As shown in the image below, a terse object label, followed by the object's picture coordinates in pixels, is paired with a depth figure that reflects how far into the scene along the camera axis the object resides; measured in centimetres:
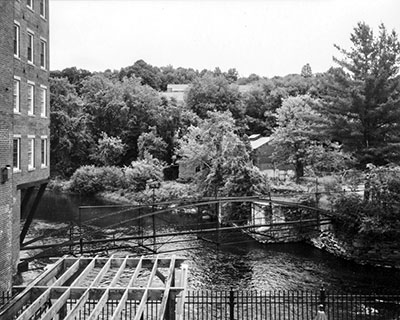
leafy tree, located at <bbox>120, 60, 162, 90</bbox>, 9231
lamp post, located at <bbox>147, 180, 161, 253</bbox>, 4364
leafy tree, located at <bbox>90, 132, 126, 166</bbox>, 5581
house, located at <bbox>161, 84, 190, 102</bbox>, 8054
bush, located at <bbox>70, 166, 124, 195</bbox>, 5055
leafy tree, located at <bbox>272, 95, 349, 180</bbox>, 3766
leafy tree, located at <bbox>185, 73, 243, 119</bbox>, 6000
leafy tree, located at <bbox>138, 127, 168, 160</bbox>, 5394
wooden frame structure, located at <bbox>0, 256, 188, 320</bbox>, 932
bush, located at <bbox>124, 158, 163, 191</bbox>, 4741
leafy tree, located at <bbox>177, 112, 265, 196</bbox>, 3481
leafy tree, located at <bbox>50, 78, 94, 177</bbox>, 5862
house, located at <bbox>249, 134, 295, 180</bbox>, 4809
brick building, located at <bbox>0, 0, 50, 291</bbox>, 1373
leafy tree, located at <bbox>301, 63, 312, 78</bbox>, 9811
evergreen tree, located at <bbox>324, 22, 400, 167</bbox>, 2575
